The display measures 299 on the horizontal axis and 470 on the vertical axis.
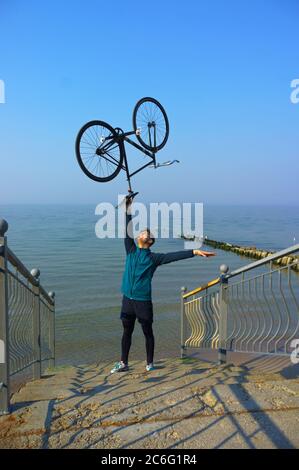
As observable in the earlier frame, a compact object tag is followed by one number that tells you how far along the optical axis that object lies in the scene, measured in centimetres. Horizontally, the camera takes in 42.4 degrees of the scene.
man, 463
